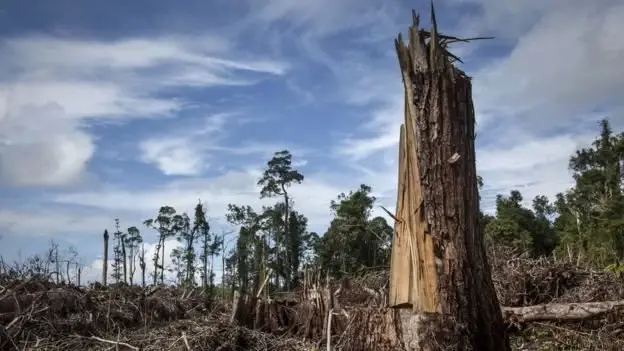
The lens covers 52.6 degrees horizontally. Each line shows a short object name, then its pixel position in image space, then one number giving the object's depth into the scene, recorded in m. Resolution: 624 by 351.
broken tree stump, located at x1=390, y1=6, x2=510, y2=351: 5.67
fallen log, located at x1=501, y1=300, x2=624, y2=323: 7.04
